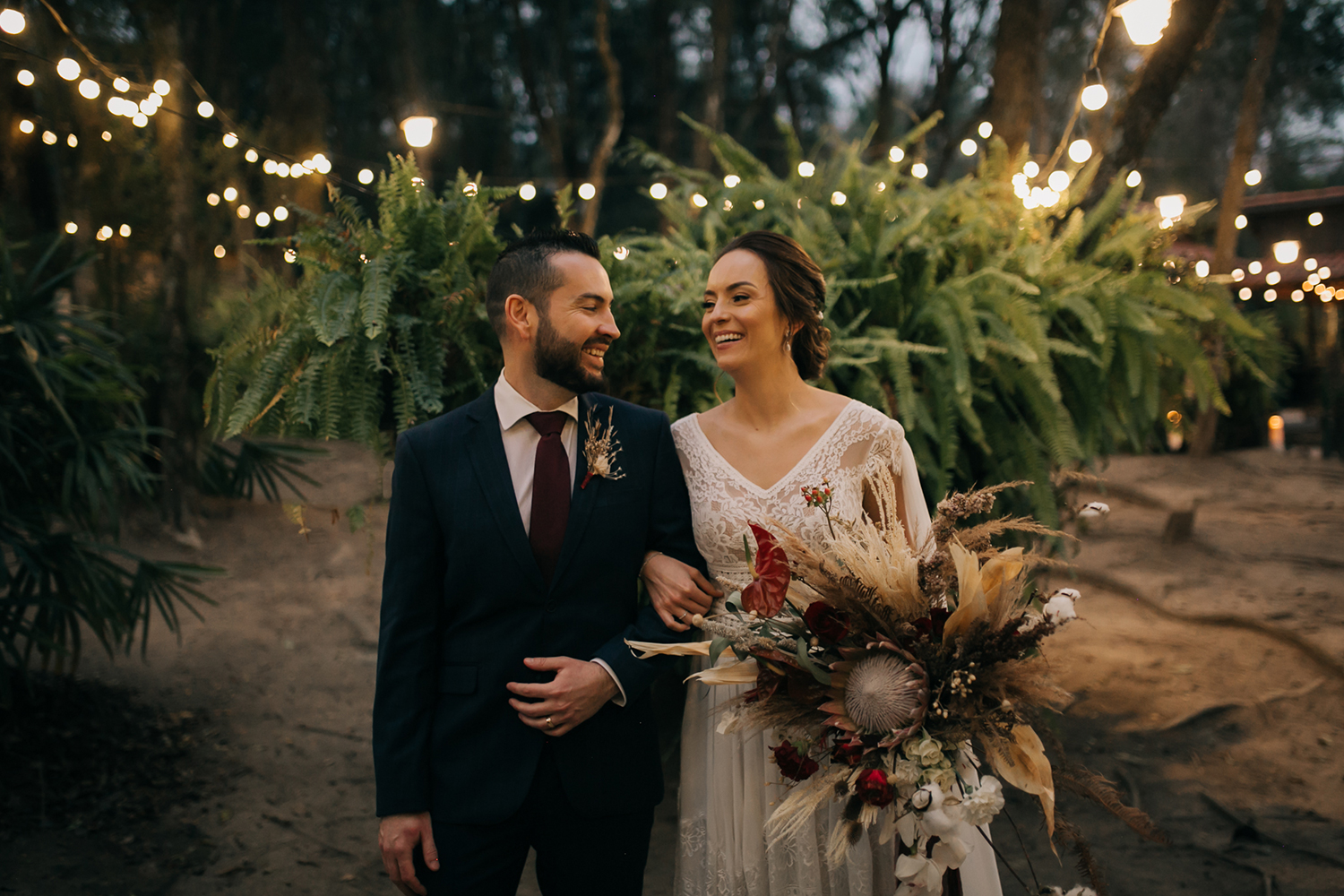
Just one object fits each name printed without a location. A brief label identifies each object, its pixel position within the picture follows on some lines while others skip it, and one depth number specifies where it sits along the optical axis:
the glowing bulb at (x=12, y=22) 5.20
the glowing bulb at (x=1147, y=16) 4.83
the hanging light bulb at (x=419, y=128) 8.05
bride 2.13
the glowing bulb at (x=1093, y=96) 5.36
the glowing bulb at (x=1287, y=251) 14.23
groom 1.90
